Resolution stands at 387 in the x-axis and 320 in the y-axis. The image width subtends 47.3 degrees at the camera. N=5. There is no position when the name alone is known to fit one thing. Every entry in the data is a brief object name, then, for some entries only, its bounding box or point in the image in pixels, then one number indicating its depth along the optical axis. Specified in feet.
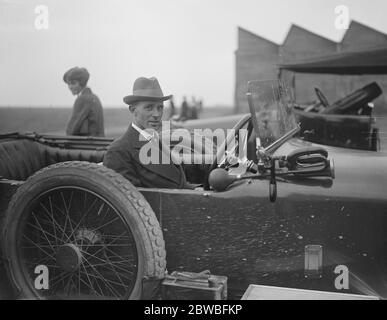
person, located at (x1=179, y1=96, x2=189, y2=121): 37.71
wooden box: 6.32
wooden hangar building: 61.77
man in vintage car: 7.41
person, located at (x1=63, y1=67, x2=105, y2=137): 12.14
